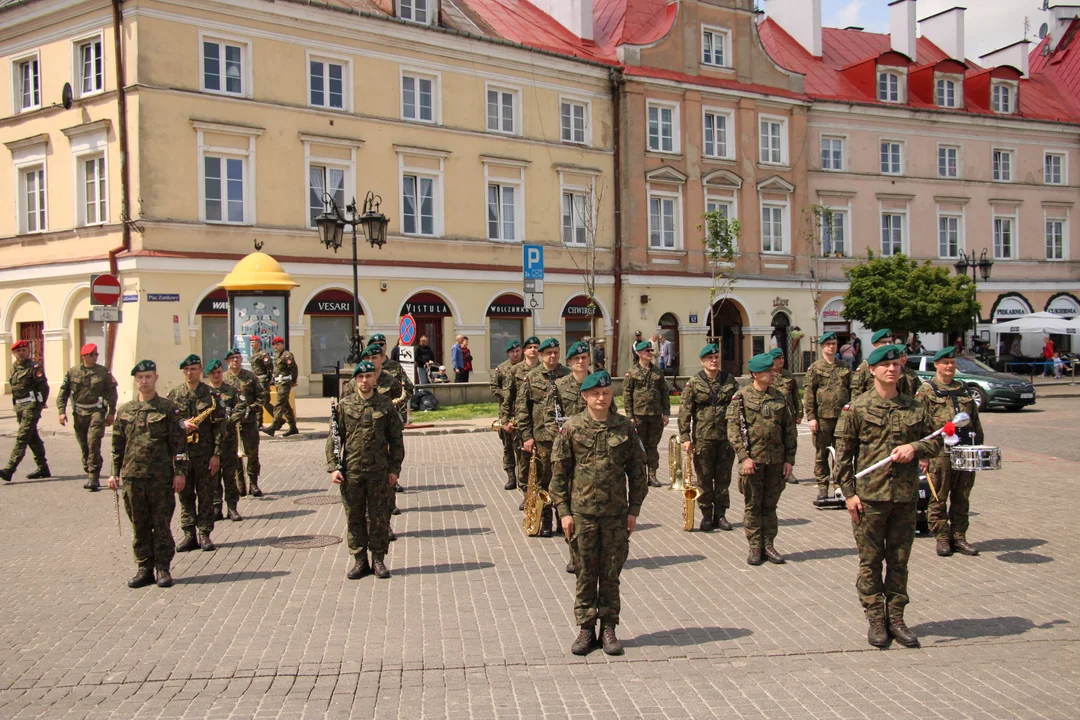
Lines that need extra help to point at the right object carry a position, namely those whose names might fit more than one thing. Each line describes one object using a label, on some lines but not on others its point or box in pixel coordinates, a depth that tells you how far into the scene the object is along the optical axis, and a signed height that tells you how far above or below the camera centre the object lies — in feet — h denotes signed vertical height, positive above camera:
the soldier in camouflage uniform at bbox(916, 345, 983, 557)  29.94 -4.46
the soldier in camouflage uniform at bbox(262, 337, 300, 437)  63.87 -2.81
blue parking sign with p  69.68 +5.32
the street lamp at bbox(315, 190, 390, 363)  70.03 +8.01
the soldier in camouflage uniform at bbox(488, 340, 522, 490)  42.53 -2.34
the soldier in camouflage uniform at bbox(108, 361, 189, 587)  27.76 -3.57
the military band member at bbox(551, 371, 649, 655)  21.15 -3.46
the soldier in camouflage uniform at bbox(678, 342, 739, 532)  34.42 -3.69
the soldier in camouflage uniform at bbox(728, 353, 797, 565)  29.25 -3.74
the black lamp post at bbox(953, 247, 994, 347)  126.72 +8.72
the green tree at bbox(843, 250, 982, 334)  119.24 +4.32
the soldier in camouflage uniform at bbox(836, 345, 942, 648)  21.29 -3.81
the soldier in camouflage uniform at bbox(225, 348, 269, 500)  41.78 -3.24
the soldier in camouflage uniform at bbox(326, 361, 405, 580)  28.27 -3.62
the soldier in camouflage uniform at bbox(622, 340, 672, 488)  40.11 -2.50
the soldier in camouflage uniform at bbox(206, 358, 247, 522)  36.83 -3.74
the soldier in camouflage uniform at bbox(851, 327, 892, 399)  37.39 -1.74
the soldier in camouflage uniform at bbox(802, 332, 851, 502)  40.57 -2.64
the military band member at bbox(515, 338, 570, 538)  34.65 -2.53
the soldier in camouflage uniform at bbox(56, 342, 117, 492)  45.98 -2.66
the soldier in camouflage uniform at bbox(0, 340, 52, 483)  46.34 -2.51
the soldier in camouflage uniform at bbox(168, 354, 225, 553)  32.60 -3.82
